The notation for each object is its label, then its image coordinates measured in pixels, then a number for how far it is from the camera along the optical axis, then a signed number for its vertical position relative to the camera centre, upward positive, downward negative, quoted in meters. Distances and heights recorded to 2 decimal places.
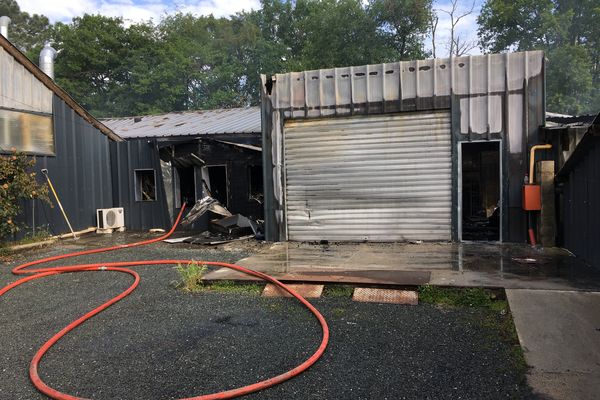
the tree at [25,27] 36.22 +15.33
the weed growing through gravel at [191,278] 5.12 -1.00
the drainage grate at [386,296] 4.40 -1.12
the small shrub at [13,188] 8.05 +0.26
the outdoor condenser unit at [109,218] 11.54 -0.53
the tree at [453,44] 25.32 +8.89
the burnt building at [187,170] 11.35 +0.75
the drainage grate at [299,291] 4.71 -1.11
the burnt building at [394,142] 7.43 +0.94
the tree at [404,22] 26.02 +10.75
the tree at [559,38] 25.19 +10.27
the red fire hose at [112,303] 2.64 -1.14
